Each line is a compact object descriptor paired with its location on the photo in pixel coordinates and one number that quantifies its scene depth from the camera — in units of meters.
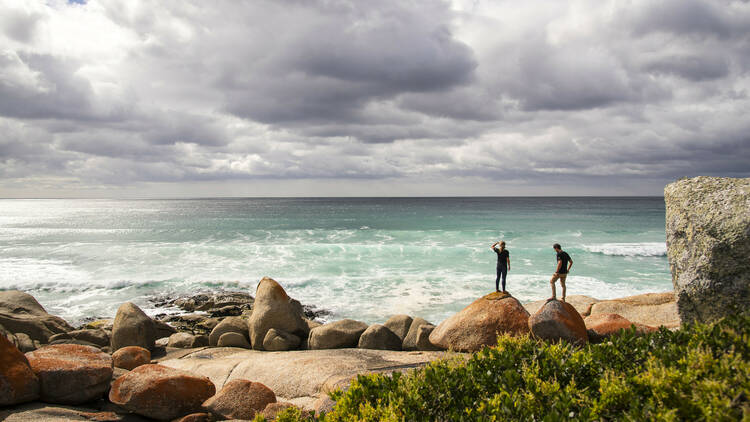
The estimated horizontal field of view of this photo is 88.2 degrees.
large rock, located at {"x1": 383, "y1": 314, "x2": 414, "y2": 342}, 11.73
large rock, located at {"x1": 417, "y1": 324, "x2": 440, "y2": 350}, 10.66
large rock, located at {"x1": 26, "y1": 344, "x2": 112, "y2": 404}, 6.34
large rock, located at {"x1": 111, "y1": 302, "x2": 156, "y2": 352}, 12.03
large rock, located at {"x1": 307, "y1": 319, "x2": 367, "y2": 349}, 11.65
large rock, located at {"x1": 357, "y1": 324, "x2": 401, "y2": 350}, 11.25
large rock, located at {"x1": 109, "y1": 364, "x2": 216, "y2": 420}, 6.36
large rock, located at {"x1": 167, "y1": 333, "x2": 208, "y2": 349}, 12.76
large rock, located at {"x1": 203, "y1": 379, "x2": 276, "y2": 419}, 6.60
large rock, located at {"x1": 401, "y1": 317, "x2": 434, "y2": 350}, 11.05
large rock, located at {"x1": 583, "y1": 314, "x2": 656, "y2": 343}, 9.62
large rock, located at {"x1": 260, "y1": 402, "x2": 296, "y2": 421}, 6.45
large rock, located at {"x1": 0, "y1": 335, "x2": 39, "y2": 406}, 5.82
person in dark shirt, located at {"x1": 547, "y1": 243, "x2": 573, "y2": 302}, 11.45
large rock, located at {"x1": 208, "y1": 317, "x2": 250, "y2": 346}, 12.91
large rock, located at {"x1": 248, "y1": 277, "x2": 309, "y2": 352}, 12.61
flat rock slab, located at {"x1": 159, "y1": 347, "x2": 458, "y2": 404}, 8.34
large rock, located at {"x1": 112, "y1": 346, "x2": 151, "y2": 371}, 9.50
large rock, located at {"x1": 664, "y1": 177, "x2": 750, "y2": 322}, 6.04
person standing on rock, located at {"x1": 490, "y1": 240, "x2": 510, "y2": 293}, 12.41
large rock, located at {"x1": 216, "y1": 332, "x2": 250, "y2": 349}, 12.65
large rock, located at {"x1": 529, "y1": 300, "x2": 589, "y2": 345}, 8.57
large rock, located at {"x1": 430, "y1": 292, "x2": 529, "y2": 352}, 9.42
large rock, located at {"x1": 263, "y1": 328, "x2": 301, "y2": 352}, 12.15
